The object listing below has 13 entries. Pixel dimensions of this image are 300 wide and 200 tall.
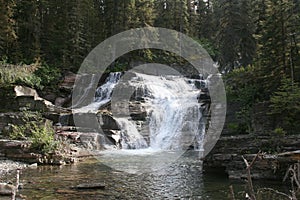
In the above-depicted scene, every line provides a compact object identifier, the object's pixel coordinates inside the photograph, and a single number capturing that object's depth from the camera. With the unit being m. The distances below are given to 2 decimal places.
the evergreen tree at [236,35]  27.97
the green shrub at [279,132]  10.73
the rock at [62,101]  25.64
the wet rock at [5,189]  7.44
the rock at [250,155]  9.32
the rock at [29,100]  21.47
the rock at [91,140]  17.73
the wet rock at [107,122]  20.03
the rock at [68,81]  27.37
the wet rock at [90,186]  8.55
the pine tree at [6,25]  26.20
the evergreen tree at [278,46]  15.97
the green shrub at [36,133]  13.78
